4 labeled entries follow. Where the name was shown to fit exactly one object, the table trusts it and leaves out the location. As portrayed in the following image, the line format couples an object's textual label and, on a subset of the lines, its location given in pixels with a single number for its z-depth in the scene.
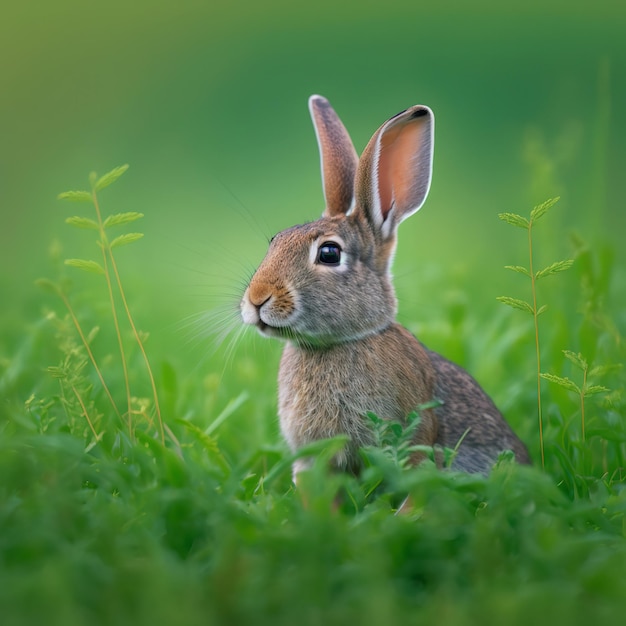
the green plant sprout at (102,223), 7.86
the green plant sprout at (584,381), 7.97
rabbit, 8.78
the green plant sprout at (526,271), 7.93
